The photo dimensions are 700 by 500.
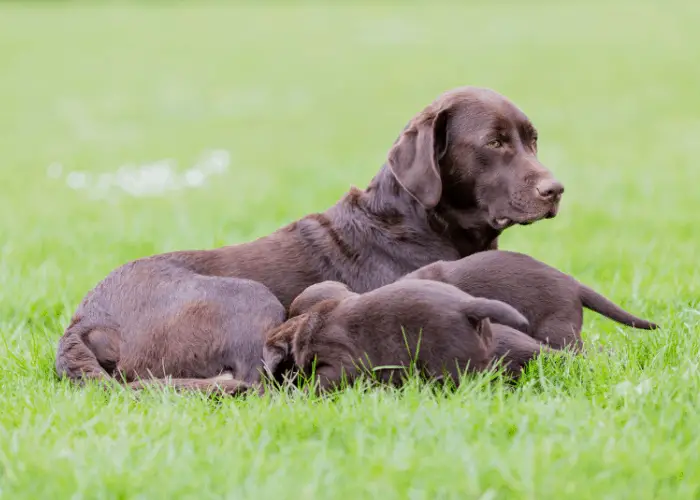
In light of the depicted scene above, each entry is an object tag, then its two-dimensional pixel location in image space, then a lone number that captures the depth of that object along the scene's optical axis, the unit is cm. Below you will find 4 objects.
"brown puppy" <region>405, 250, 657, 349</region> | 817
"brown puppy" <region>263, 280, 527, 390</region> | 732
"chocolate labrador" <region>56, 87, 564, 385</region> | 870
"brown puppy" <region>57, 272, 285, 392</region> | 820
